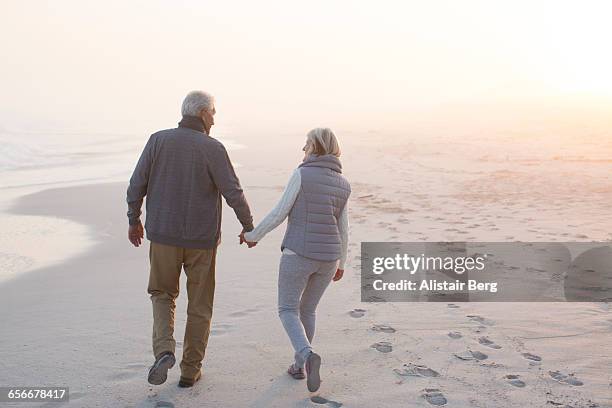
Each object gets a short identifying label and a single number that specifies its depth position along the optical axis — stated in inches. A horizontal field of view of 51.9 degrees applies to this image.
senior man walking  157.9
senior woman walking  156.9
